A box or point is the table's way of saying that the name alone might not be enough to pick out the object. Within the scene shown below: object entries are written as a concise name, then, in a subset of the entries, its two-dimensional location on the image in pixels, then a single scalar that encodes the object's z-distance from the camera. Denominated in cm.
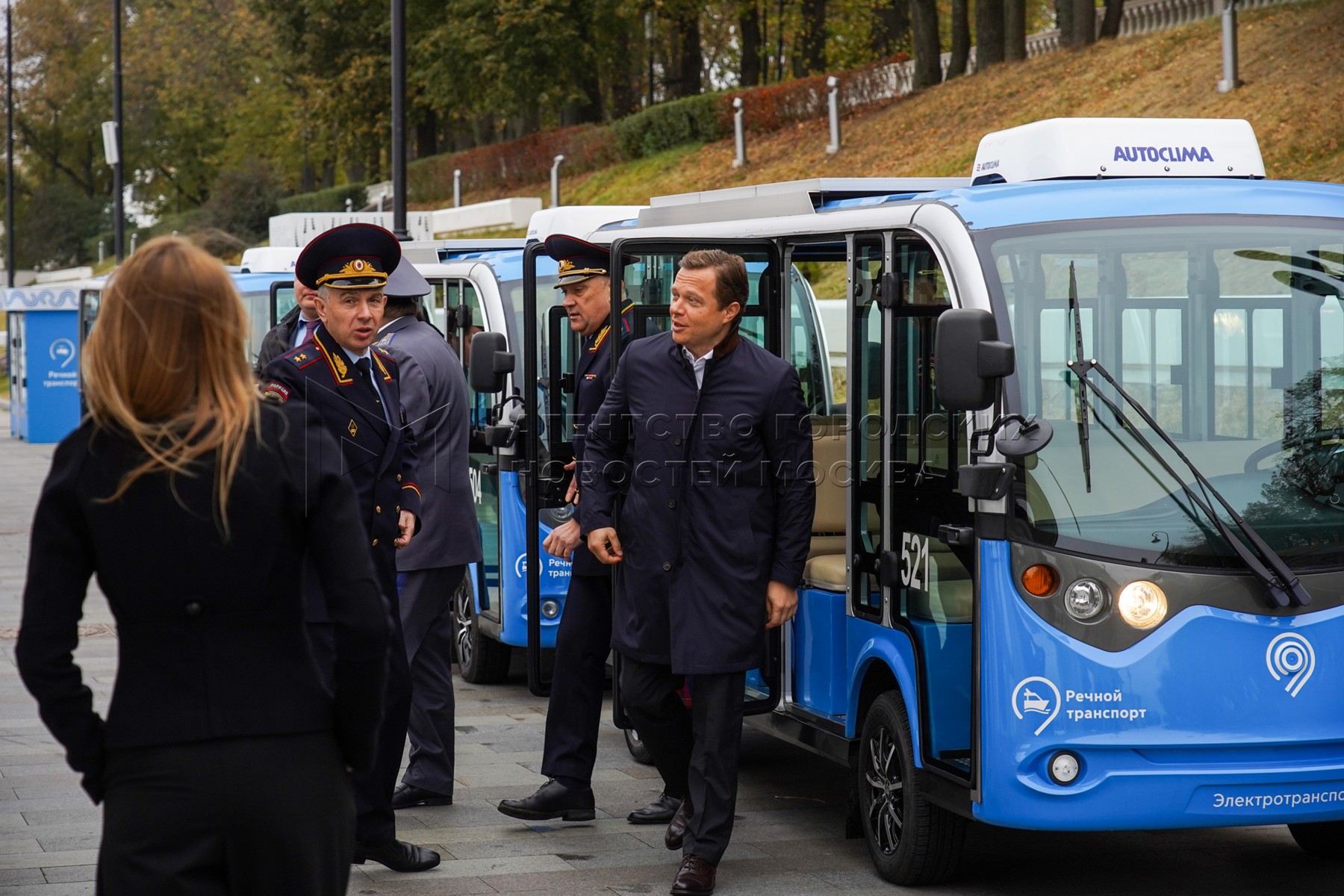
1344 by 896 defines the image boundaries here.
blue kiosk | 2869
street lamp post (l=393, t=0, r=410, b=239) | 1744
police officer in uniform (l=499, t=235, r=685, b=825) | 655
